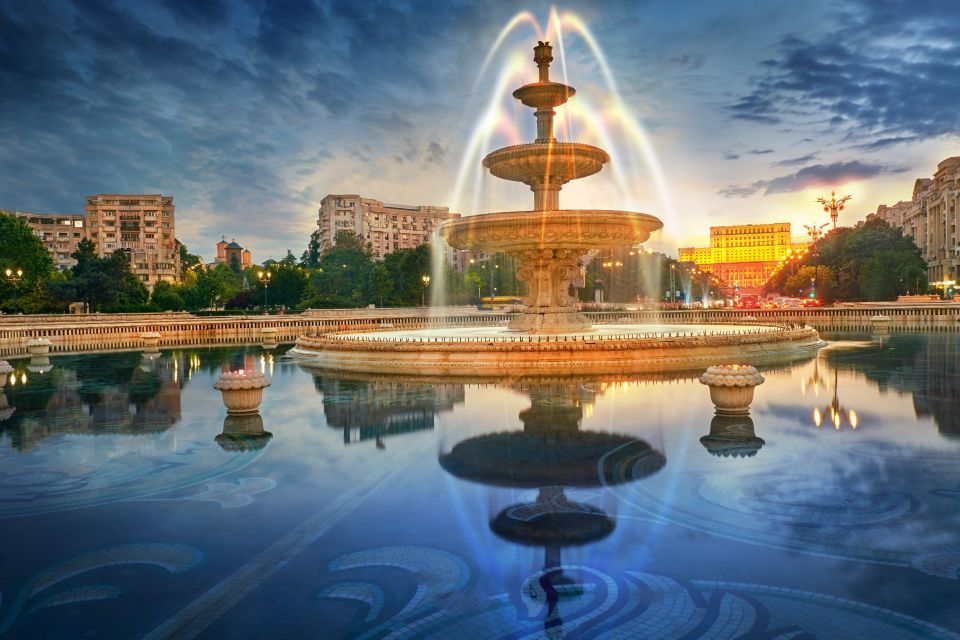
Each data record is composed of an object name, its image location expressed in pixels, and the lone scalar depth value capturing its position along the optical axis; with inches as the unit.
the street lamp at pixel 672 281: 3719.7
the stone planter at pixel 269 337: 1266.0
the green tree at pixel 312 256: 4751.5
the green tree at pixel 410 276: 2736.2
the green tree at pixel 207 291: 2753.4
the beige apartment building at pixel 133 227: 4436.5
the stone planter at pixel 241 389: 476.4
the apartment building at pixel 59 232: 4559.5
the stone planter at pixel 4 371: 644.9
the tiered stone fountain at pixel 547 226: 878.4
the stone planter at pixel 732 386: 443.2
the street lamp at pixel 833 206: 2596.0
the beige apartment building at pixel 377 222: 5339.6
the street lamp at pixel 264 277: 2375.7
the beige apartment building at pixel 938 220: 3467.0
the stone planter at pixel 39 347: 991.0
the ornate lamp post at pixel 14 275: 2136.1
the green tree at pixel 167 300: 2437.3
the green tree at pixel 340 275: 3090.6
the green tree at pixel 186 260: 5132.9
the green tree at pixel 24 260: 2126.8
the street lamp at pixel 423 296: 2748.5
